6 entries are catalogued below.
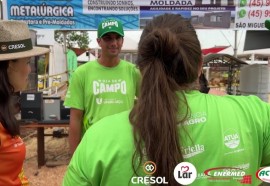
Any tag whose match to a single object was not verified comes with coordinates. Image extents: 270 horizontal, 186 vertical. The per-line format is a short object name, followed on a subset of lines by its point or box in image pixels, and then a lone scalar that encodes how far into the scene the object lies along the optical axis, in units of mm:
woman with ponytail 938
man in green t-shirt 2469
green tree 28016
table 5066
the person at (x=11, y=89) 1523
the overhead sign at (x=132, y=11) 4453
